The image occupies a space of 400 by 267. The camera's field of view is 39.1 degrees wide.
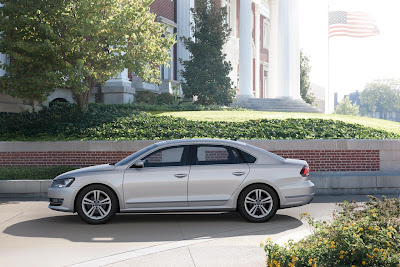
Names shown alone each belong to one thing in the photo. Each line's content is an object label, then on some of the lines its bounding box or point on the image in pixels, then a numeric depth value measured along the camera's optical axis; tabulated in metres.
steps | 34.47
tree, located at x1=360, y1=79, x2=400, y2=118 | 169.75
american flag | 45.62
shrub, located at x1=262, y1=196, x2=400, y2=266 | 5.75
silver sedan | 10.45
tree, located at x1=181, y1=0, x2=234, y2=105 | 33.16
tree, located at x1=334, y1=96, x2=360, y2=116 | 131.25
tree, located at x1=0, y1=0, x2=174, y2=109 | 18.55
